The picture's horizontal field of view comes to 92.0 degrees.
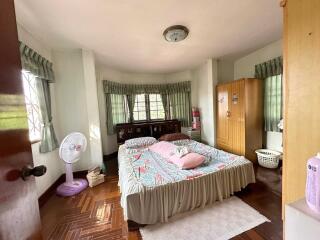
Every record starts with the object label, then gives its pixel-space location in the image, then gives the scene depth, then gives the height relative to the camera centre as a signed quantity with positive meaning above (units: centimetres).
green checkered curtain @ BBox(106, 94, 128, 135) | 379 +2
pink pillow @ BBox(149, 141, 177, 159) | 258 -73
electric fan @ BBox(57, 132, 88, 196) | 237 -67
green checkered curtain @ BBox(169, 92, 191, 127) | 436 +3
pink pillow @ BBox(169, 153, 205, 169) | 211 -74
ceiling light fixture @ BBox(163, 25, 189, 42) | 203 +102
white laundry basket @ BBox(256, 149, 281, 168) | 280 -100
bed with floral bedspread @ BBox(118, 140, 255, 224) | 163 -89
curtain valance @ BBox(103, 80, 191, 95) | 387 +59
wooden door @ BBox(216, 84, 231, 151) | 335 -25
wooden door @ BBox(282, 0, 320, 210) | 72 +5
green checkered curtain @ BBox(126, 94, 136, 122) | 414 +20
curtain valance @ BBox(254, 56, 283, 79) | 274 +67
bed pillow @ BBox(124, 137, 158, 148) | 329 -70
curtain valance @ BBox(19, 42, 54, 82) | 189 +72
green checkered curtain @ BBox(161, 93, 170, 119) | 445 +13
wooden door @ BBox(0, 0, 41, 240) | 60 -14
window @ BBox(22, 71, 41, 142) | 217 +13
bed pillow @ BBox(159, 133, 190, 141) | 358 -67
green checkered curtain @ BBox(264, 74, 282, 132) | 285 +1
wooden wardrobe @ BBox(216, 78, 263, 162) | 298 -21
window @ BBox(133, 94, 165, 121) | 434 +6
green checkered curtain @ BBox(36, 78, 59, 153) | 229 -5
